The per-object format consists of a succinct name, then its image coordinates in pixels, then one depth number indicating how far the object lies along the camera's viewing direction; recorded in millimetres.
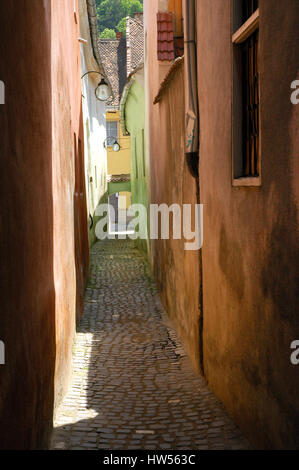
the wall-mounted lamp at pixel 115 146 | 29578
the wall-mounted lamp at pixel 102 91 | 15113
